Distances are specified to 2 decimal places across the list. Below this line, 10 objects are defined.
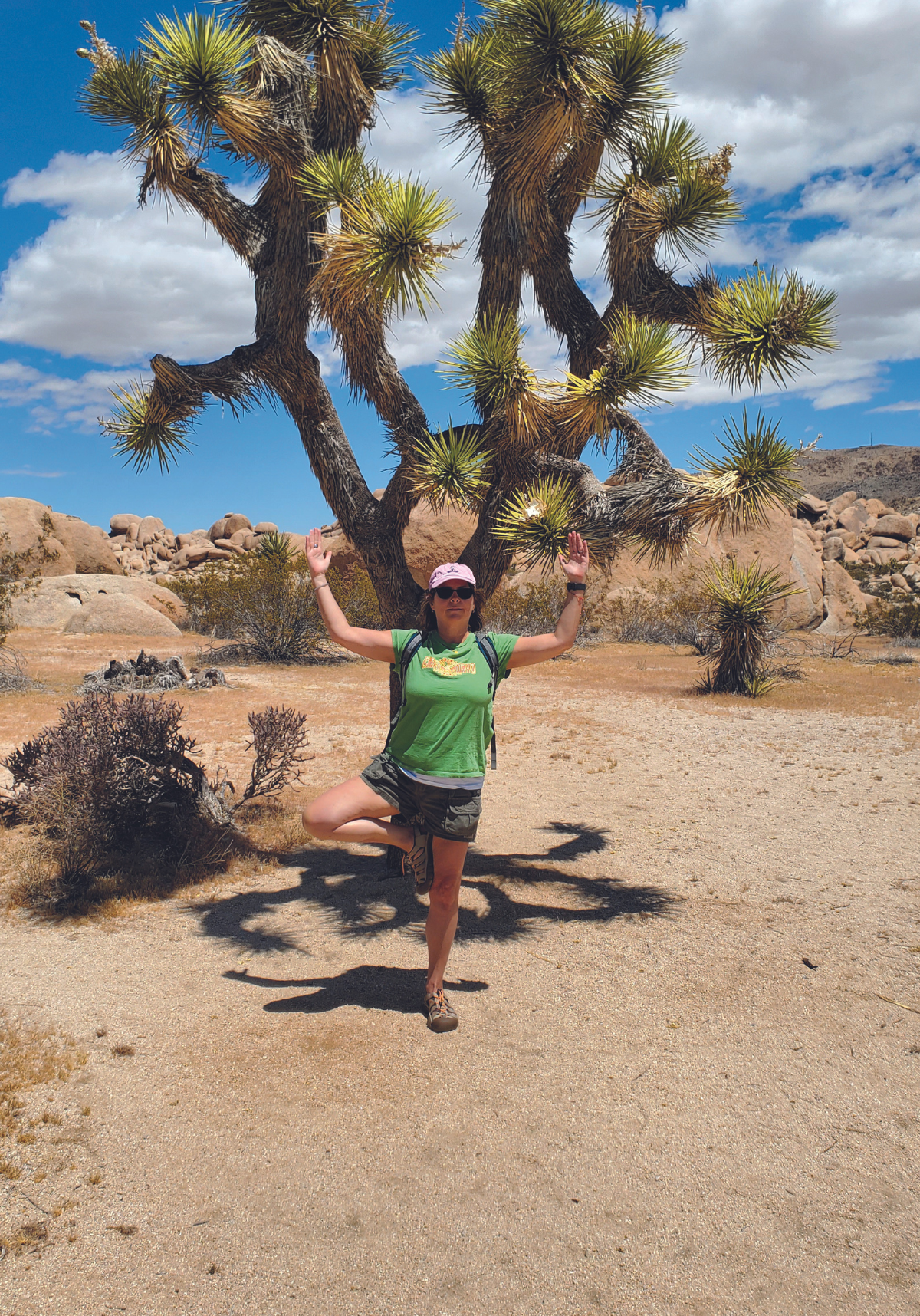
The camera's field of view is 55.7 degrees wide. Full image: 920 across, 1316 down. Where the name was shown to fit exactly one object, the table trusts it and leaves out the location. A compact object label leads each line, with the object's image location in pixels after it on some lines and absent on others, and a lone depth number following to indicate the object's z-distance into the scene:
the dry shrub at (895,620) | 18.09
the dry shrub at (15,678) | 10.27
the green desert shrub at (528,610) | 18.06
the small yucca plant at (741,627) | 11.98
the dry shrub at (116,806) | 4.76
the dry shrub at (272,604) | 15.38
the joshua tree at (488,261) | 4.46
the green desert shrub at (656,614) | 18.42
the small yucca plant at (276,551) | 16.67
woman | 3.16
